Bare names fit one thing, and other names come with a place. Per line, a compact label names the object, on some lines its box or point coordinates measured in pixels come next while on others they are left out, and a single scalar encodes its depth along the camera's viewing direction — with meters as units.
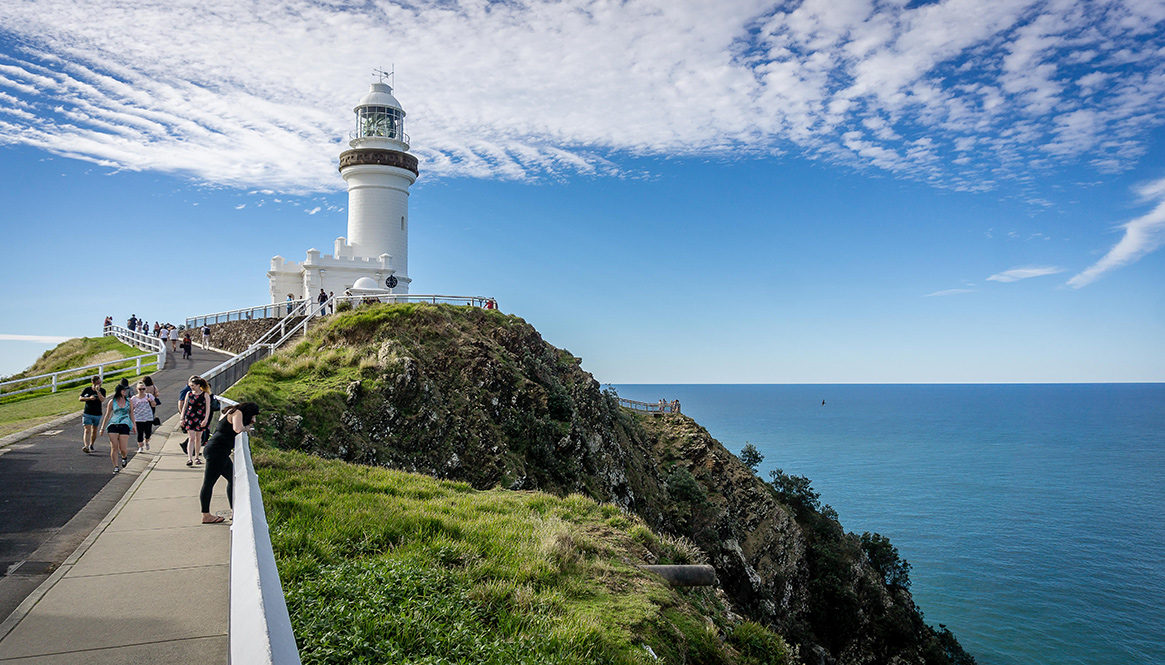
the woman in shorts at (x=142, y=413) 11.94
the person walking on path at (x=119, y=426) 10.43
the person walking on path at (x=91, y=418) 11.91
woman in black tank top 7.04
